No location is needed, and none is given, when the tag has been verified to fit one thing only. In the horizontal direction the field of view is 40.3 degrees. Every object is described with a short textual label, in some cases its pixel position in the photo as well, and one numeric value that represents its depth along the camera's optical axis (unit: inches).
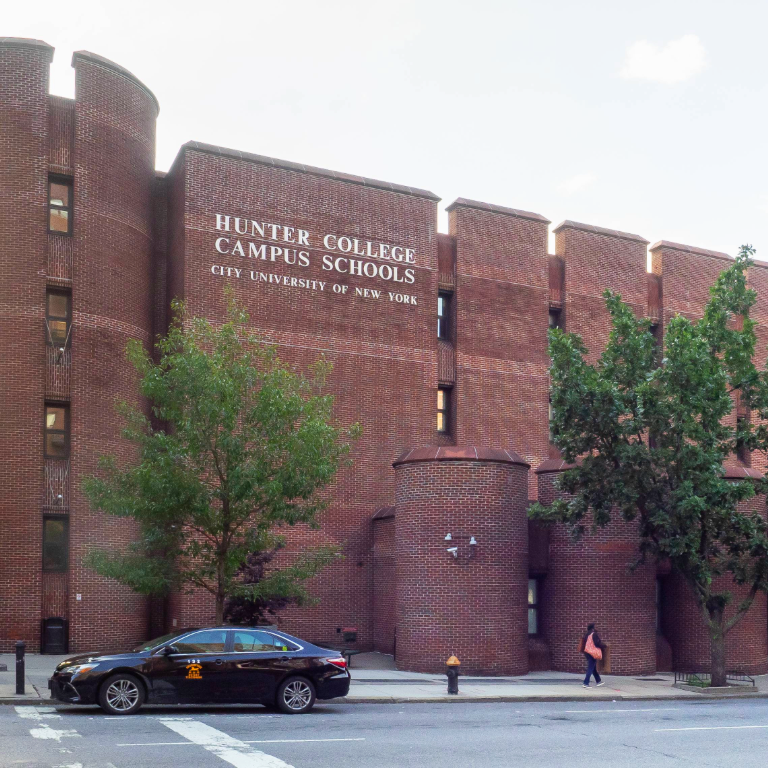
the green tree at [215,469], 815.7
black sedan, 652.7
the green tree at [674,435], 941.8
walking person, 932.6
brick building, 1042.7
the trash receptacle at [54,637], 1056.2
